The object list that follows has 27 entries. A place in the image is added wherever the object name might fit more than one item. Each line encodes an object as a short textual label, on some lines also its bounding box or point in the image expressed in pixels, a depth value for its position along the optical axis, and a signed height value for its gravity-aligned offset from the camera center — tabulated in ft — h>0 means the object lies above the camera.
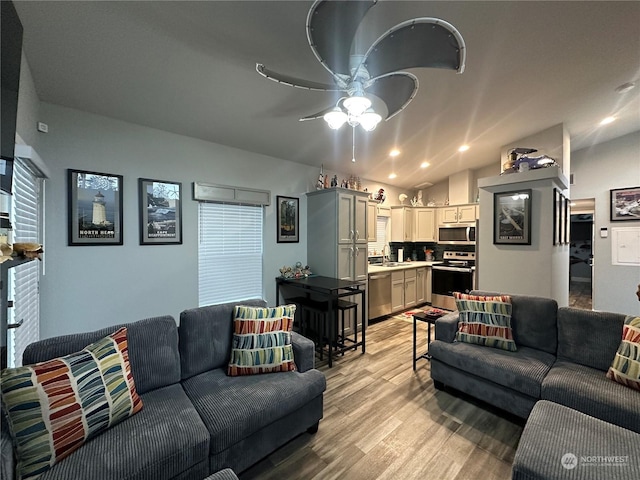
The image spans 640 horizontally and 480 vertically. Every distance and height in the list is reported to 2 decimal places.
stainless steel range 16.30 -2.47
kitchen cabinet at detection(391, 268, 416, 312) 15.79 -3.14
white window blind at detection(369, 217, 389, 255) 18.41 +0.17
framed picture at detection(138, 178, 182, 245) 9.02 +0.95
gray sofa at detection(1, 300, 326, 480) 3.97 -3.25
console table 10.04 -2.45
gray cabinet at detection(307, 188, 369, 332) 12.64 +0.20
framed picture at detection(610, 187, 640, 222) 14.74 +1.96
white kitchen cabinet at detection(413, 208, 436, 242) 18.95 +0.98
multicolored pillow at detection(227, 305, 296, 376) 6.36 -2.57
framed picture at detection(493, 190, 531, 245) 10.55 +0.86
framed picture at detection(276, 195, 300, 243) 12.76 +0.96
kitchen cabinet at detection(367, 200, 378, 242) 14.74 +1.06
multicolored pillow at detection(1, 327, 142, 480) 3.70 -2.55
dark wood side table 9.08 -2.77
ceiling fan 3.85 +3.17
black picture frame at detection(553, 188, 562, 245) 10.20 +0.87
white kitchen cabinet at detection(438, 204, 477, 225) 17.16 +1.64
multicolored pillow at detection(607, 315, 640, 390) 5.58 -2.64
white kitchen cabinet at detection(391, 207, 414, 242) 18.78 +1.03
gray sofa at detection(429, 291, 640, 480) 4.10 -3.33
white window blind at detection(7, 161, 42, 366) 5.54 -0.83
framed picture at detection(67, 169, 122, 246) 7.79 +0.95
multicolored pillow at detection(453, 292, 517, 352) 7.64 -2.50
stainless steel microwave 16.88 +0.29
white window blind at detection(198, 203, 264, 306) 10.75 -0.61
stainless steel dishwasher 14.60 -3.16
